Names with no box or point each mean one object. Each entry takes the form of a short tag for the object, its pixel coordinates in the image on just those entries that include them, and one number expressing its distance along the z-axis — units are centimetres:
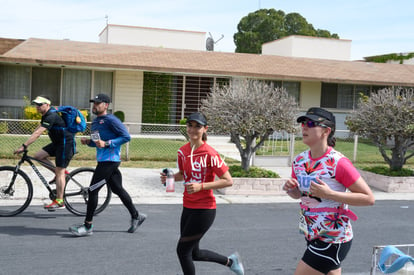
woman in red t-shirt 444
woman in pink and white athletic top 339
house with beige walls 1917
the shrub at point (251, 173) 1044
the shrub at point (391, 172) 1150
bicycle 741
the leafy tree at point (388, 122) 1115
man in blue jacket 653
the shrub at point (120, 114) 1987
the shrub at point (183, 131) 1482
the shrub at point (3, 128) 1468
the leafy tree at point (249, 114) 1044
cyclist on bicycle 727
